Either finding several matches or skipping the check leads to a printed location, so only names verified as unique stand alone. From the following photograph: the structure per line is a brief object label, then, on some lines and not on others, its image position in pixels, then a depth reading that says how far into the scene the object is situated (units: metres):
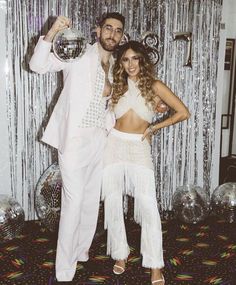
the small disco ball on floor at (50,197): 3.53
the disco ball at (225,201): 4.03
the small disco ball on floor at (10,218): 3.37
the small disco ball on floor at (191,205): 4.05
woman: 2.93
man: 2.79
